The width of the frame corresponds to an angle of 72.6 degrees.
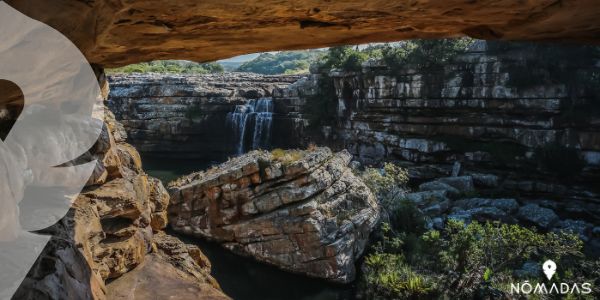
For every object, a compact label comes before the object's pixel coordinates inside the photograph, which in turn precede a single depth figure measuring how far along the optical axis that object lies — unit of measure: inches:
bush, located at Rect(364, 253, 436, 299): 463.8
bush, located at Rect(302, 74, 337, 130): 1250.0
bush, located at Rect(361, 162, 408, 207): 729.6
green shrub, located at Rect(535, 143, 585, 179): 863.1
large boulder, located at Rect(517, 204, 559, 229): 714.3
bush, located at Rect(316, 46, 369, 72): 1174.2
